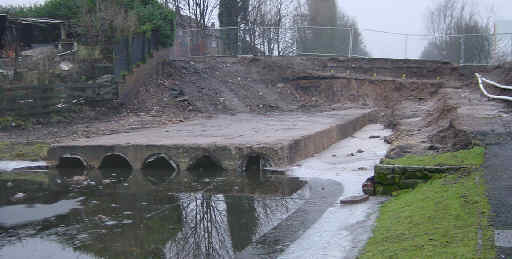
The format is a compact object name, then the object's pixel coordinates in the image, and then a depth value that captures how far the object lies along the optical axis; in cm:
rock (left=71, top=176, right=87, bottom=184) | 941
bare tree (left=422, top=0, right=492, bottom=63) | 3083
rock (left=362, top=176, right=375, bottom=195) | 703
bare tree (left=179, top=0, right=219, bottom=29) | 3706
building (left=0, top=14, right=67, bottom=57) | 1966
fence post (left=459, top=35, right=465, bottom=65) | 3112
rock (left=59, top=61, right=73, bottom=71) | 1770
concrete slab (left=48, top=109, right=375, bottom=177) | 979
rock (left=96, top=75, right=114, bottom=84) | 1767
